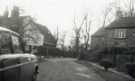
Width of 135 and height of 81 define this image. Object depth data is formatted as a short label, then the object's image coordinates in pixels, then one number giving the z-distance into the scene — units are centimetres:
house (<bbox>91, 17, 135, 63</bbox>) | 3175
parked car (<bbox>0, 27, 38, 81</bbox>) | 342
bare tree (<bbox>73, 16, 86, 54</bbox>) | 4907
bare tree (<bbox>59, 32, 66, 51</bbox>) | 5975
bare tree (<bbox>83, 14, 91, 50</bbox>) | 4899
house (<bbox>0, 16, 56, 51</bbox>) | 2320
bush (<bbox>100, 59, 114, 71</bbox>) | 1518
